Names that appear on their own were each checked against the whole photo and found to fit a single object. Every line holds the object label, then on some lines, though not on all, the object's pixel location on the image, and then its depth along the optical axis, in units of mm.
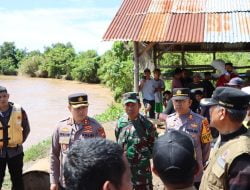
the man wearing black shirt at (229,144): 2275
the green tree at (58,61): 47600
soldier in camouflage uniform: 4285
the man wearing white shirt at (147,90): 10414
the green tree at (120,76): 22828
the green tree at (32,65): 52594
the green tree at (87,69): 40094
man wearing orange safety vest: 5320
